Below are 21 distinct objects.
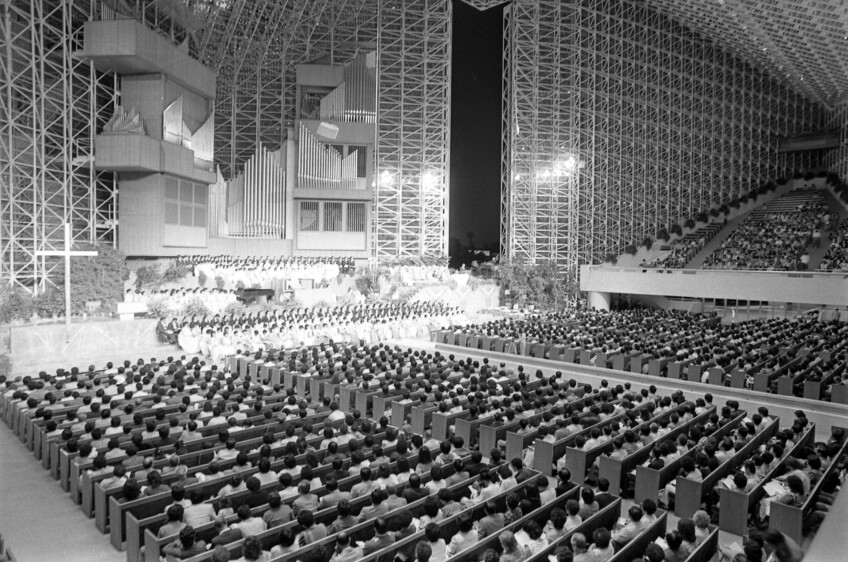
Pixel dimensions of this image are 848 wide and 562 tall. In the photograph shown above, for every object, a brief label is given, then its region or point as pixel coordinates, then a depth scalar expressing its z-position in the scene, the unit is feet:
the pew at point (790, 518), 19.21
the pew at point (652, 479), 22.98
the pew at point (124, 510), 19.79
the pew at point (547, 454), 26.71
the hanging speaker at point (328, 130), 86.84
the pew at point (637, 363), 45.55
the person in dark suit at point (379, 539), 16.74
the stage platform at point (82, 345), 46.75
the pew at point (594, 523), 16.10
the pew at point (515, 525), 16.22
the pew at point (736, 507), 20.88
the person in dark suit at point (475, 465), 22.91
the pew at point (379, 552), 16.02
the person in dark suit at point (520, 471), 22.03
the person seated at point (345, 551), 16.42
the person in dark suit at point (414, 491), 20.10
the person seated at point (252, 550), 15.81
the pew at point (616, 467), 24.43
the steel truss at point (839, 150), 110.21
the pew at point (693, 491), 21.81
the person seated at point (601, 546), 16.24
